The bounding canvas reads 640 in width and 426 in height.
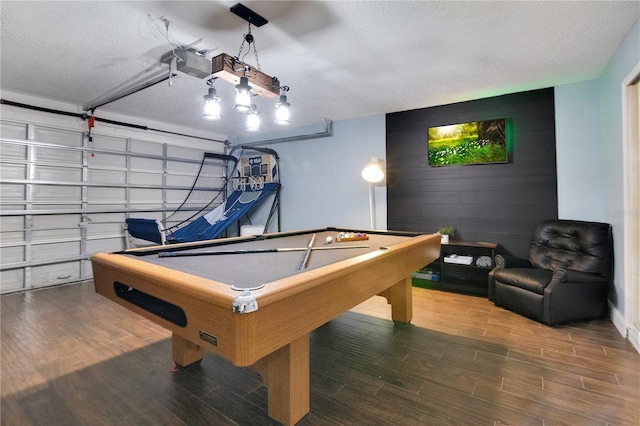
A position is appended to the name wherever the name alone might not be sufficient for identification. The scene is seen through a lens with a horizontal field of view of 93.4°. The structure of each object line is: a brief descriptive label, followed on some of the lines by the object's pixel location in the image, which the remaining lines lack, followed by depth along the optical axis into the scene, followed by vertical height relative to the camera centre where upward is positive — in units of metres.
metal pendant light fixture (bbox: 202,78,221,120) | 2.55 +0.97
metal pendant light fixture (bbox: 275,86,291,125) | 2.65 +0.96
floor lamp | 4.52 +0.70
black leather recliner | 2.83 -0.60
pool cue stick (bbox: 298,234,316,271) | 1.64 -0.25
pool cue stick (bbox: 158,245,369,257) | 2.01 -0.24
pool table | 1.06 -0.32
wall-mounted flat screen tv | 3.96 +1.03
